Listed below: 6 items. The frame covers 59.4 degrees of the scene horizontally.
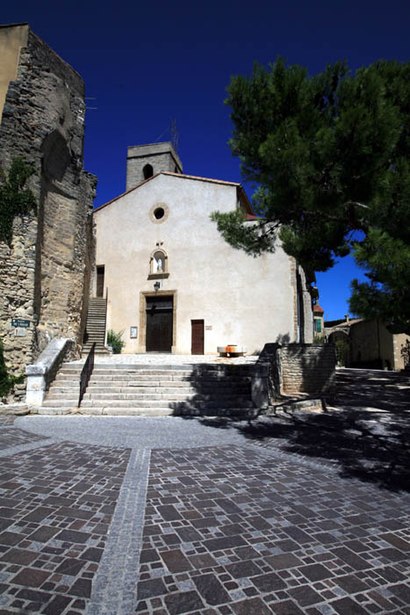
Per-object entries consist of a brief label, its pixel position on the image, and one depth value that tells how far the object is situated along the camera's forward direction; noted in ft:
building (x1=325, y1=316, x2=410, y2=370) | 76.28
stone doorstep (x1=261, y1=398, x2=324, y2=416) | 27.30
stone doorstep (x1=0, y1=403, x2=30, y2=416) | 24.98
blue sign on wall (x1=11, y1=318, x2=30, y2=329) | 29.32
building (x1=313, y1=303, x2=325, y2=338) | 117.60
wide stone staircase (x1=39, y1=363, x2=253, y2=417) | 26.18
